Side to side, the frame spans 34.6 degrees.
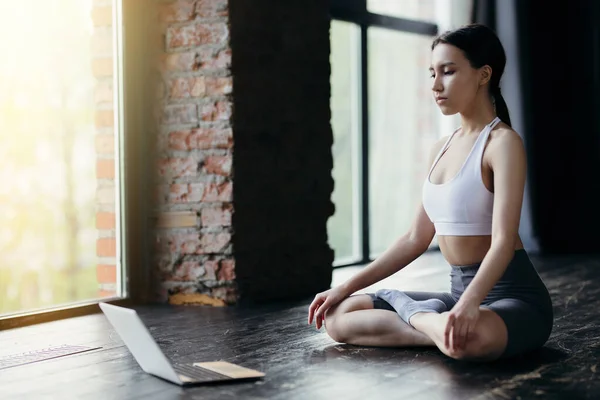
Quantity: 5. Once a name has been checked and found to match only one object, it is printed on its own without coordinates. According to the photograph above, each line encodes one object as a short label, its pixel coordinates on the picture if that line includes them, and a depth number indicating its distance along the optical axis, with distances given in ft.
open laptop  7.25
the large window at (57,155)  10.86
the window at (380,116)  17.46
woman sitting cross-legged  7.76
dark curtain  19.69
